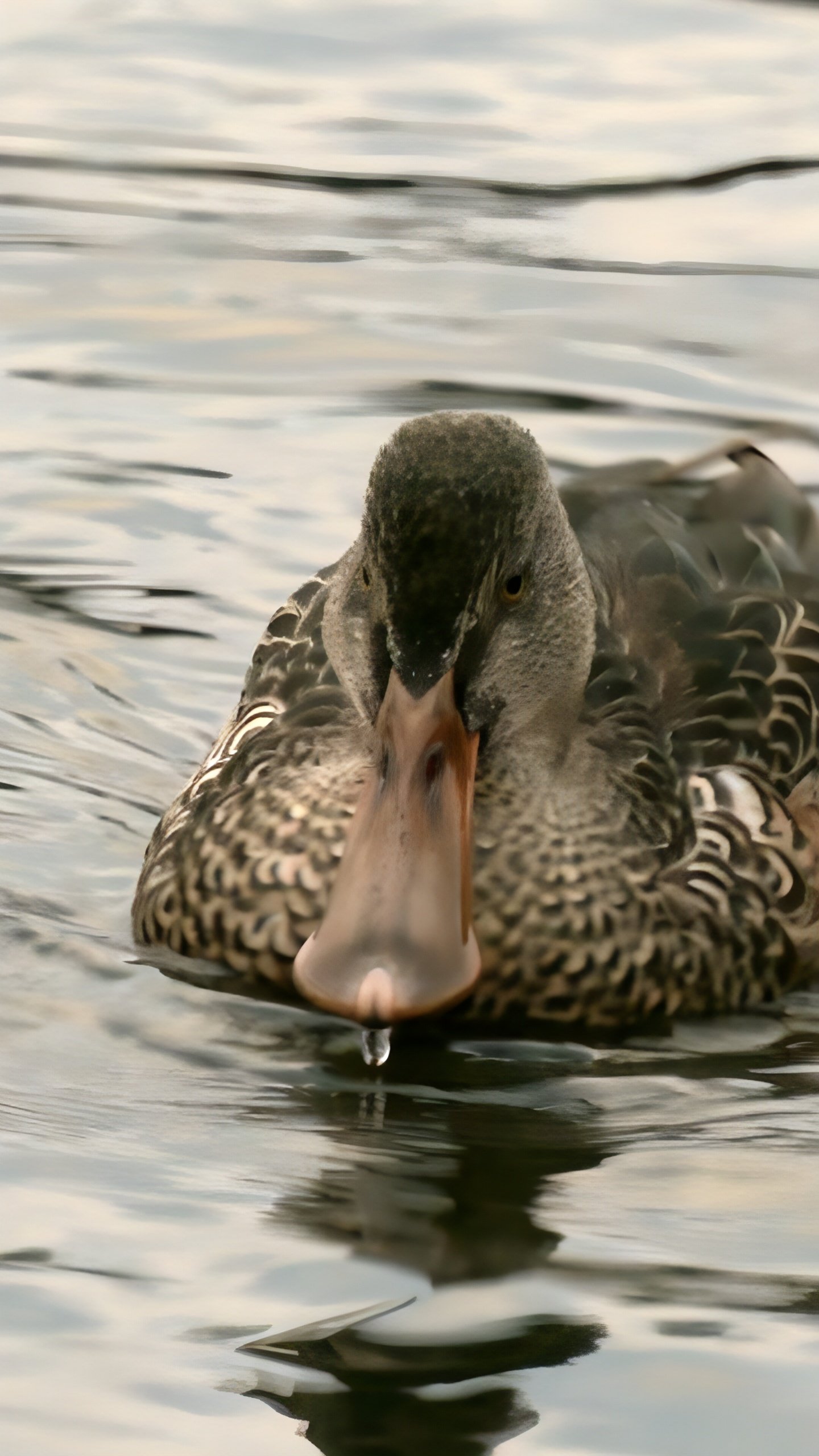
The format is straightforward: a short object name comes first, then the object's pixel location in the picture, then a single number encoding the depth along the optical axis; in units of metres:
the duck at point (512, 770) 12.25
